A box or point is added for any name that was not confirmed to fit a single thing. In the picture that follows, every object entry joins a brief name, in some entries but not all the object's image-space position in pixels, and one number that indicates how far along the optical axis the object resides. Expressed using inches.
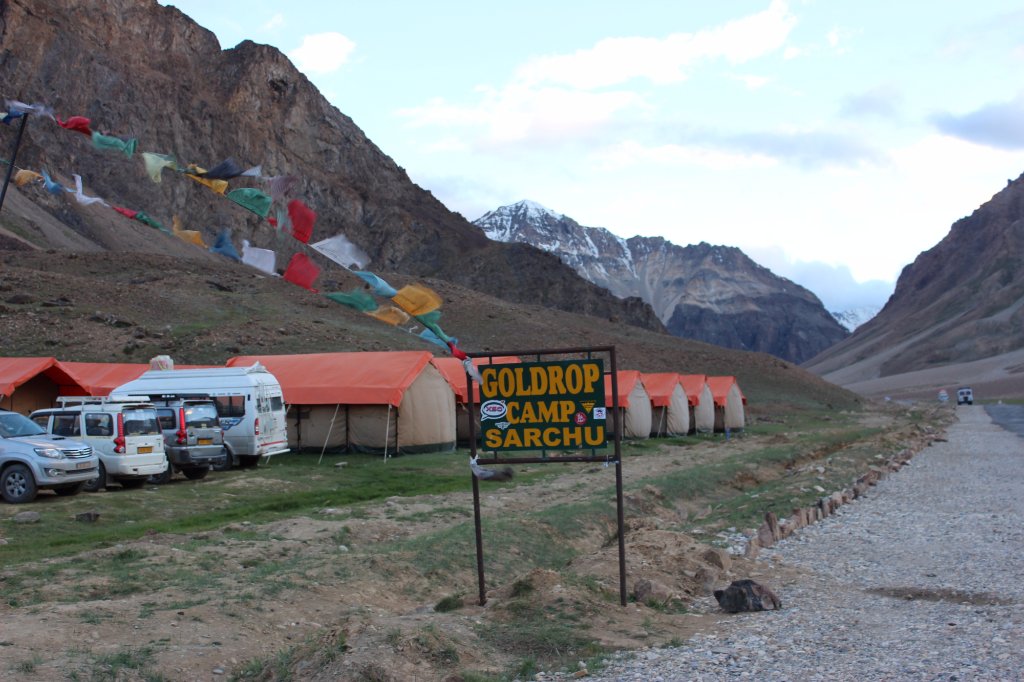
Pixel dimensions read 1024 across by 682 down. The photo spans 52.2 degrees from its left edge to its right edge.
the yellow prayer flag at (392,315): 340.8
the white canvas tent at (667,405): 1686.8
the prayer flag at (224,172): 349.7
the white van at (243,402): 970.1
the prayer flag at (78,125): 413.0
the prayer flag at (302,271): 302.5
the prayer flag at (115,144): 392.7
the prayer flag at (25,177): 476.4
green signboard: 399.9
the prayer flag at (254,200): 333.1
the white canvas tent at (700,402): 1819.6
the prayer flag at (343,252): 310.7
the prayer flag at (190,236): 360.6
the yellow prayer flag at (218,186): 351.3
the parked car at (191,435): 870.4
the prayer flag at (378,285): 313.6
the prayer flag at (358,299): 314.0
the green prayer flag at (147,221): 353.3
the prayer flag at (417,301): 345.4
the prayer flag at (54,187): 447.2
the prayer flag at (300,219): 315.0
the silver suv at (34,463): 684.7
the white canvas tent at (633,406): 1539.2
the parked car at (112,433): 773.9
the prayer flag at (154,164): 390.0
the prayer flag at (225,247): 320.2
